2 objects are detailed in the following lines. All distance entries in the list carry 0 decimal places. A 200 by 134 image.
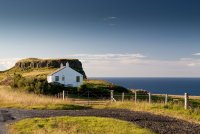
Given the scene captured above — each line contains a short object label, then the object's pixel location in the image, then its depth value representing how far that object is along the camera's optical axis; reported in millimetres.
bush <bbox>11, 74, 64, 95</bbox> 69562
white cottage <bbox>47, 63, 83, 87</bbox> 99125
